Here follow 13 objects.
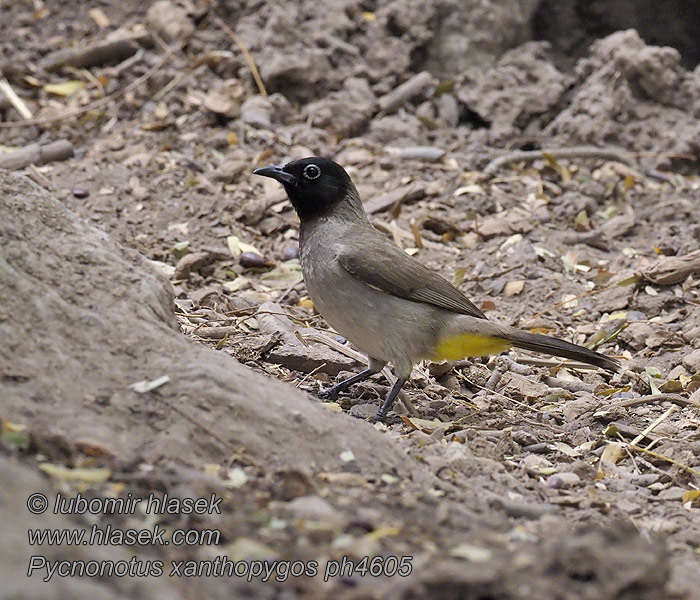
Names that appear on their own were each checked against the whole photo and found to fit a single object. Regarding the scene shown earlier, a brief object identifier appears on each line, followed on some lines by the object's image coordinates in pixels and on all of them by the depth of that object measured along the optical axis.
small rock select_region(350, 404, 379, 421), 9.68
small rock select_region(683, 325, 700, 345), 12.01
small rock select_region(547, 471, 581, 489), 8.04
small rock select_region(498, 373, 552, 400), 10.80
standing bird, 10.13
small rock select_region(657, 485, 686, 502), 8.20
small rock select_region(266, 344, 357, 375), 10.45
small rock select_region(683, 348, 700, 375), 11.29
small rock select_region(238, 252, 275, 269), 13.97
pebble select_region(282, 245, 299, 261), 14.40
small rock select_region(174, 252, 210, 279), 13.25
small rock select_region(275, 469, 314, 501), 5.96
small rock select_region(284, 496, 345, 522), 5.63
